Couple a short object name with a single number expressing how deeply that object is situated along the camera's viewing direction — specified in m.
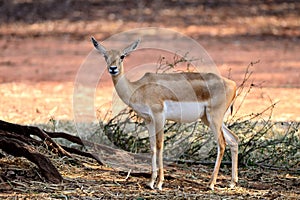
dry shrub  15.34
